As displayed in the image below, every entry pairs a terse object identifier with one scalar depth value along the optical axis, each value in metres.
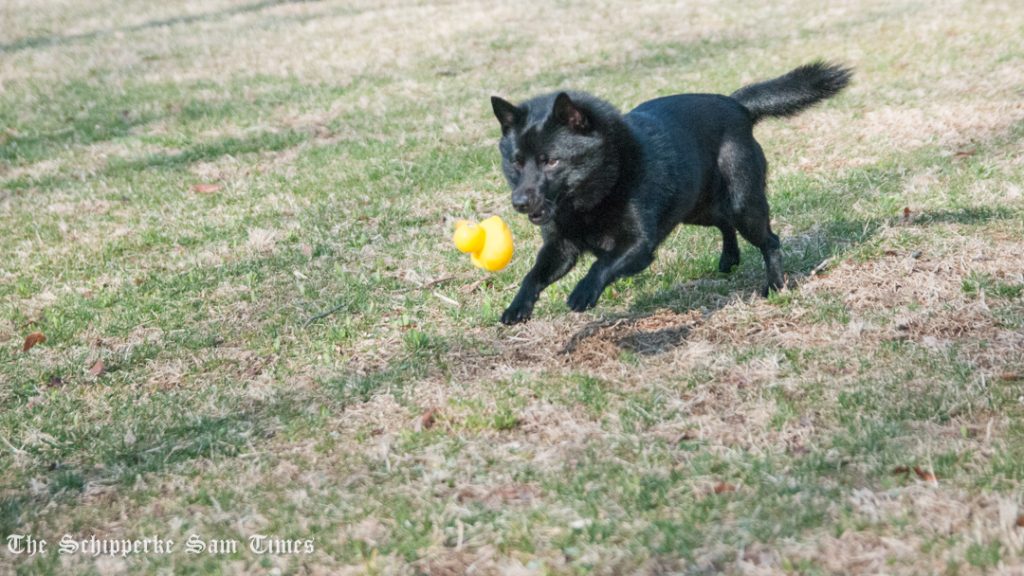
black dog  4.66
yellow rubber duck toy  4.71
